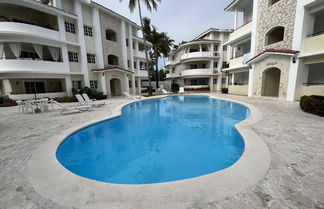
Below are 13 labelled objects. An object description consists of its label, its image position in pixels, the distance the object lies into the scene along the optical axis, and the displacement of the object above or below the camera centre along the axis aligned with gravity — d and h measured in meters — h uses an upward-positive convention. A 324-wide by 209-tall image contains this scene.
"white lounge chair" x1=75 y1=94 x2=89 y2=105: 11.55 -1.18
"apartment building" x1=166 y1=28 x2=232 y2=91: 25.84 +4.87
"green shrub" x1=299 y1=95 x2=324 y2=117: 7.25 -1.20
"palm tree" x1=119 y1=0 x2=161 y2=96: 17.78 +10.60
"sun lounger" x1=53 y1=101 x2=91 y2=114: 9.44 -1.56
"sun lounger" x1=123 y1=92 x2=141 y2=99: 17.97 -1.42
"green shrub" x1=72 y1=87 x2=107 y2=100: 16.40 -0.65
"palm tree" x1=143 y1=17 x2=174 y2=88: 25.11 +8.82
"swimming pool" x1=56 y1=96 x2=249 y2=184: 4.00 -2.41
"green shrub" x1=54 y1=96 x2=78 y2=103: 15.16 -1.30
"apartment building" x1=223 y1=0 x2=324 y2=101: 10.60 +3.13
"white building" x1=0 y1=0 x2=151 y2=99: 12.99 +4.64
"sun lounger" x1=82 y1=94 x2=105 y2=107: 11.89 -1.38
